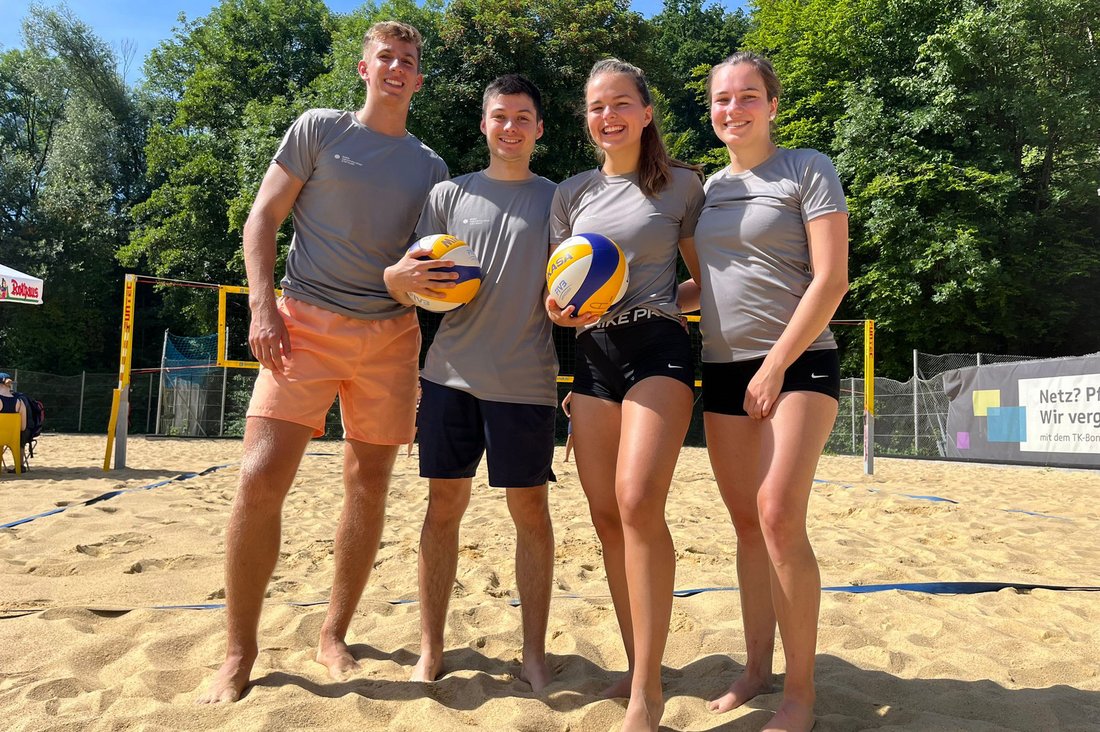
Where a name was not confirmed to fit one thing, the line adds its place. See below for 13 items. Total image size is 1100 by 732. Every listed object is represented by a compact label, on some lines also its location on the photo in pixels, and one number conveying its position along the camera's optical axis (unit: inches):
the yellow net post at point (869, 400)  405.4
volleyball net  617.0
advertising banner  402.6
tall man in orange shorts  95.8
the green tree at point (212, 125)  829.2
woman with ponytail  79.9
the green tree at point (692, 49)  926.4
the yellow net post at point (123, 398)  331.3
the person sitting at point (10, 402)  295.3
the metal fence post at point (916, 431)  538.0
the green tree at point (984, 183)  705.6
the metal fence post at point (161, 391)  678.6
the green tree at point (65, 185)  909.8
